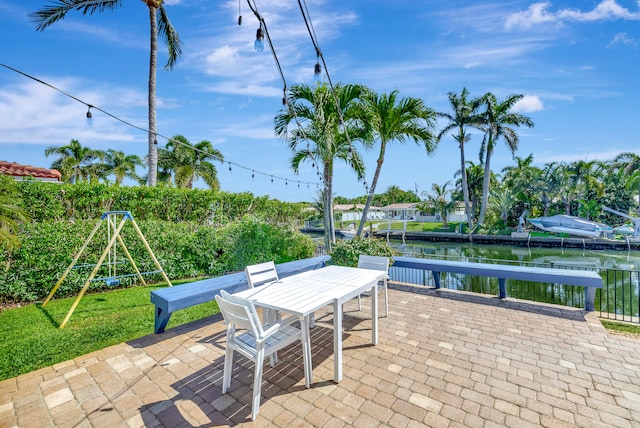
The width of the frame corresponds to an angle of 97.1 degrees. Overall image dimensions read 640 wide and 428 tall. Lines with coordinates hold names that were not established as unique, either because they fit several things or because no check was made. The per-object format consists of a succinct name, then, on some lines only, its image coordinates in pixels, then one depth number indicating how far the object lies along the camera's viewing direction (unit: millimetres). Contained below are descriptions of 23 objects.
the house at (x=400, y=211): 45469
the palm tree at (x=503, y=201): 28359
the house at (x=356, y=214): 45906
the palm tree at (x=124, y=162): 28703
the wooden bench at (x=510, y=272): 4547
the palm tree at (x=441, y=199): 33750
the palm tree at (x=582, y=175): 25770
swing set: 4105
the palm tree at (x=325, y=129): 7273
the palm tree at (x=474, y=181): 31141
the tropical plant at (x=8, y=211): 4090
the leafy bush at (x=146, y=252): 5184
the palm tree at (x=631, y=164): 23733
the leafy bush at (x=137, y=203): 5418
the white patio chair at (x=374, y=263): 4445
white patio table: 2703
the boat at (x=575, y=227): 21578
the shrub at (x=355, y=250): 5820
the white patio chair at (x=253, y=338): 2301
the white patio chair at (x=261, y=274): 3748
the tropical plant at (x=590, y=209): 25812
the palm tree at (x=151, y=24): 7628
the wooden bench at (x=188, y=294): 3742
